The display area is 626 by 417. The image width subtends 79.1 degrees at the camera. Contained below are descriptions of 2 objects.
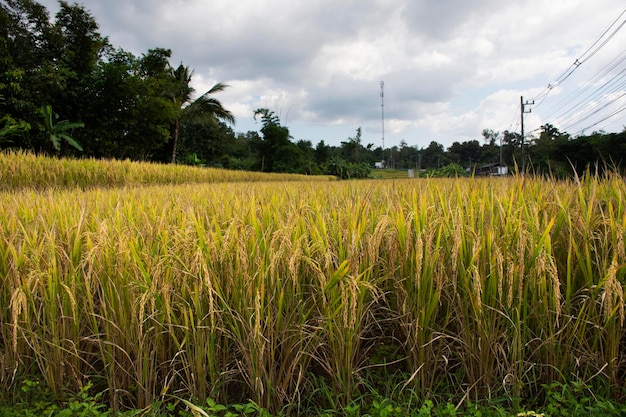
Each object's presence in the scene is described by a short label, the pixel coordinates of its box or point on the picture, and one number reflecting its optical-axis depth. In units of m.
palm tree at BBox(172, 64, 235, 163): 24.36
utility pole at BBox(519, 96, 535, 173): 35.96
